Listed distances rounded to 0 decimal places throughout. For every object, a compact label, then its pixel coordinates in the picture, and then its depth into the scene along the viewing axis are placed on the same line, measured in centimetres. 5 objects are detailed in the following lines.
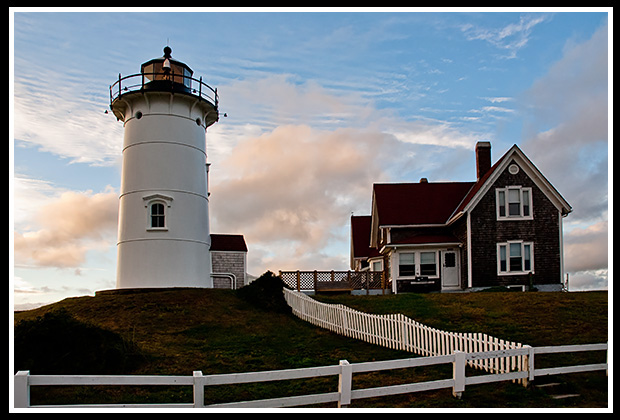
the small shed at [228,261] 3089
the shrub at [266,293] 2488
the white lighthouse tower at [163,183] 2748
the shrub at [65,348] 1345
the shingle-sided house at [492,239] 2986
